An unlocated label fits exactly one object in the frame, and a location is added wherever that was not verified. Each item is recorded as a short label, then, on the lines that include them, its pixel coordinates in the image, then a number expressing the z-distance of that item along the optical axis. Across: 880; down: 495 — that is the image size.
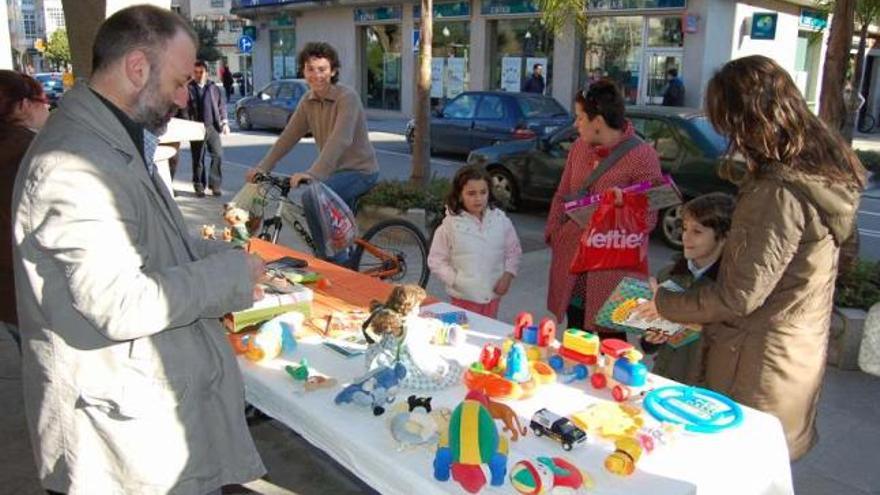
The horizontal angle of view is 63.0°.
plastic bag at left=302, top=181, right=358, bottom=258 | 4.99
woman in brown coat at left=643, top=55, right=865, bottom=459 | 2.07
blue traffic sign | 27.25
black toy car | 1.93
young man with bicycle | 4.92
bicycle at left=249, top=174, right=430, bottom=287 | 5.18
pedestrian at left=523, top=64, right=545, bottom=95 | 19.78
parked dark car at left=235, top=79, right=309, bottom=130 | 18.62
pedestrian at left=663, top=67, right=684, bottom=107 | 17.89
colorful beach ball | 1.71
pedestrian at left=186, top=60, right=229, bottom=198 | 10.15
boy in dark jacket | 2.60
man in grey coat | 1.53
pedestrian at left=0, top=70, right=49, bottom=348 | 3.07
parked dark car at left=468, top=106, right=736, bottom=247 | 7.79
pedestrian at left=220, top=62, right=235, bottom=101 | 28.45
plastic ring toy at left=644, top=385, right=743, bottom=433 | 2.05
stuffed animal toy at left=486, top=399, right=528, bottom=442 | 1.99
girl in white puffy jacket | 3.75
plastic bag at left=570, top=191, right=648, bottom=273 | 3.39
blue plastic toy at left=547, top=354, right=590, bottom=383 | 2.40
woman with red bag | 3.48
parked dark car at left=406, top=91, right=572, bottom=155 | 13.07
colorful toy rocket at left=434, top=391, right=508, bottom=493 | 1.73
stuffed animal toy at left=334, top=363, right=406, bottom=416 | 2.13
